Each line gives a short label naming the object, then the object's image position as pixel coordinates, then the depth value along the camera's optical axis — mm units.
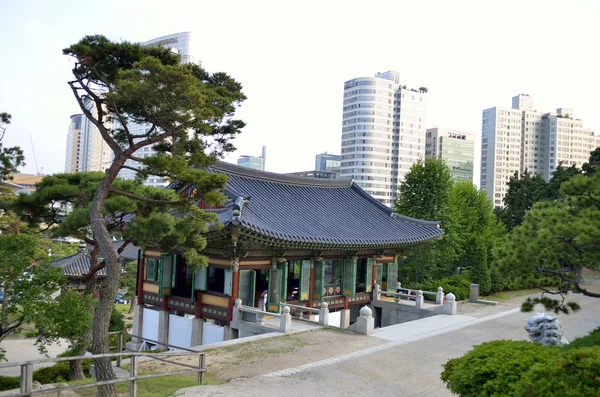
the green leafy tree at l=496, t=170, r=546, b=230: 48094
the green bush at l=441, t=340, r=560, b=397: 7164
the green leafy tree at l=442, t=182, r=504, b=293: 28609
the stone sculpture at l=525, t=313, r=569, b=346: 9906
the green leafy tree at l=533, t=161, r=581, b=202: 43000
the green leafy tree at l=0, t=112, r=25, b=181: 15251
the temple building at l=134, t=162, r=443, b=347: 17891
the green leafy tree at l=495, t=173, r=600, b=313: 9695
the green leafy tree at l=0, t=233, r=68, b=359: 9812
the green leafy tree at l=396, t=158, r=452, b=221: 31297
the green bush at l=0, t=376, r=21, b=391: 14988
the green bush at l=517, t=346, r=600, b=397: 5625
